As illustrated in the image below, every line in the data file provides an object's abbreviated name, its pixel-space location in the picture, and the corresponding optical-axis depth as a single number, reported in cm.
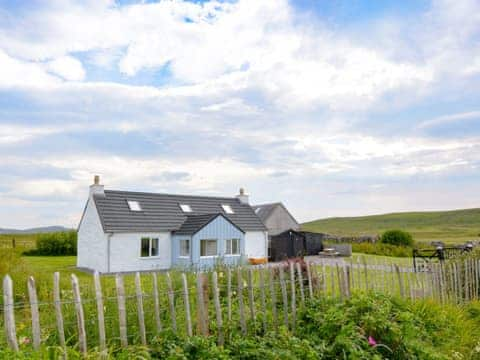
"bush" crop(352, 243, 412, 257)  3207
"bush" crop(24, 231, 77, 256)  3309
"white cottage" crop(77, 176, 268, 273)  2261
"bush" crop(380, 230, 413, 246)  3466
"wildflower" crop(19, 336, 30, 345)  436
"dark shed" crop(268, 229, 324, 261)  3102
